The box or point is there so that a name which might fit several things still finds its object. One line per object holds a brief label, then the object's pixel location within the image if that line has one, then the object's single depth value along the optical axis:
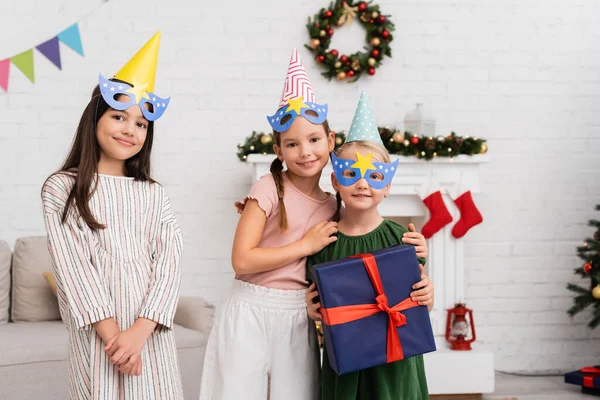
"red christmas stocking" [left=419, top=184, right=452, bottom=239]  3.73
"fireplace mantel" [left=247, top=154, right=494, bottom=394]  3.73
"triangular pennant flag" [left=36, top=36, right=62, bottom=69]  3.91
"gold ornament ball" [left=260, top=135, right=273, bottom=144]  3.66
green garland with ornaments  3.70
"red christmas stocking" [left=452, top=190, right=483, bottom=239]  3.77
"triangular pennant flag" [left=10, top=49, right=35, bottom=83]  3.88
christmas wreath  4.11
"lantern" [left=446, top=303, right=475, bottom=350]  3.77
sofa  2.97
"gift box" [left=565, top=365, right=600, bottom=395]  3.81
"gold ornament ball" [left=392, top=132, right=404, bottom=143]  3.70
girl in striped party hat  1.79
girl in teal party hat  1.74
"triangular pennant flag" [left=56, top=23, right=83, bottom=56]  3.93
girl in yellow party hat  1.71
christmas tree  3.80
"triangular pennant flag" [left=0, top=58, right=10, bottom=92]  3.87
